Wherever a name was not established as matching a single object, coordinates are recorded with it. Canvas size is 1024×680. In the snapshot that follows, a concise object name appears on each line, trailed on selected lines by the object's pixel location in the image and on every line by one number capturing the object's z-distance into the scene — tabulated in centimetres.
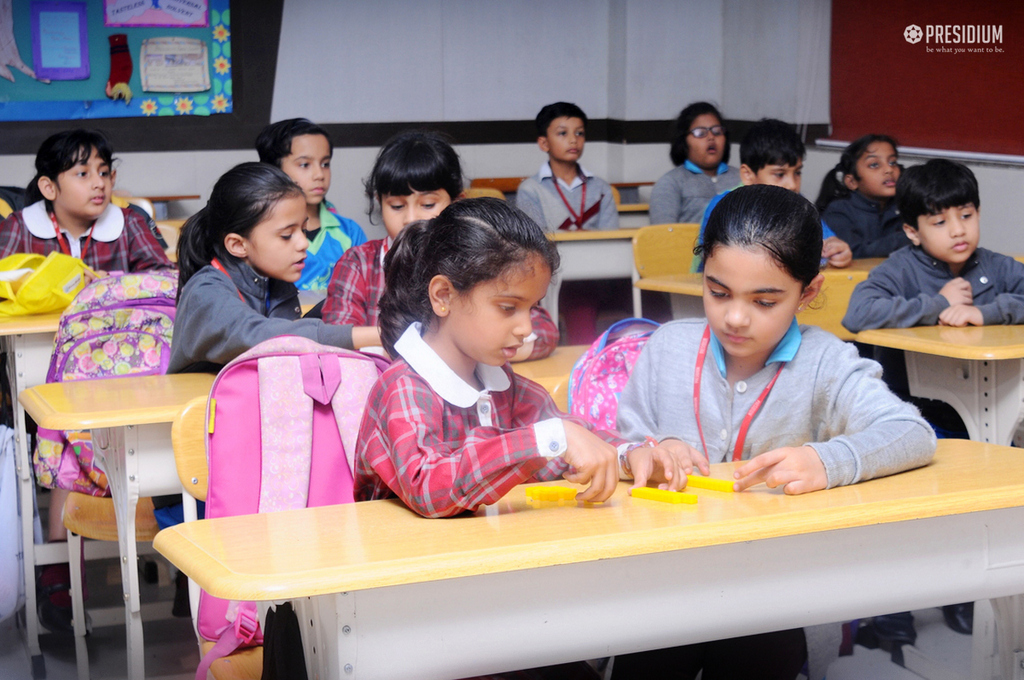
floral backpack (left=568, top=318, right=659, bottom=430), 177
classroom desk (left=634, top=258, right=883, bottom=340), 303
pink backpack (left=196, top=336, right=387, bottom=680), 155
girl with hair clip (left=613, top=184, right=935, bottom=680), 143
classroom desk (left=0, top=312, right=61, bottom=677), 244
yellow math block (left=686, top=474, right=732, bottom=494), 122
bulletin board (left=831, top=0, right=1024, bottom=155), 454
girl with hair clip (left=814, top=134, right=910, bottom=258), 429
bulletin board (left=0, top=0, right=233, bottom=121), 570
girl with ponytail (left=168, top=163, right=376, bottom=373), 215
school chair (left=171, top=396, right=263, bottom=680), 162
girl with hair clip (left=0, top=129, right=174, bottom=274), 329
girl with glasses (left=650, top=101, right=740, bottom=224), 500
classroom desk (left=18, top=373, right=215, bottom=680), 179
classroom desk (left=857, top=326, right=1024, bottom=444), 229
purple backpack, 231
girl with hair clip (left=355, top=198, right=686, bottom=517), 110
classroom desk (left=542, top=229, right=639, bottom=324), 434
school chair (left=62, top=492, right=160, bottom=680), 221
